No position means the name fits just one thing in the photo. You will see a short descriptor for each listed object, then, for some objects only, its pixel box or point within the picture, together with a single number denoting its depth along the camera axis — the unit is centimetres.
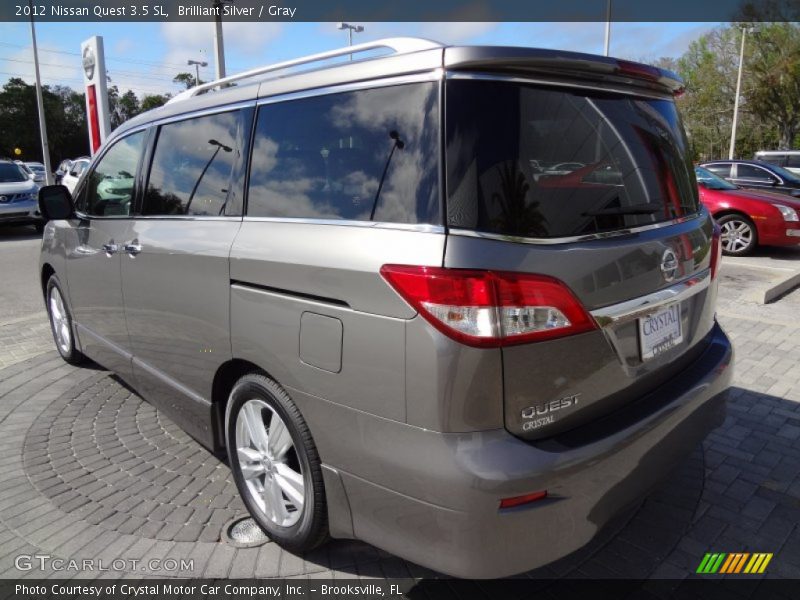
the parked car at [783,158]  2099
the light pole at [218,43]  1427
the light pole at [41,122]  3299
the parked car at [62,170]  3094
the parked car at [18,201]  1387
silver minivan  182
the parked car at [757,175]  1260
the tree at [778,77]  3600
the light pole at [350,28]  2998
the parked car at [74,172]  1944
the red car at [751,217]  994
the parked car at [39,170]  3634
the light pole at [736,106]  3658
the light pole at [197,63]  4938
